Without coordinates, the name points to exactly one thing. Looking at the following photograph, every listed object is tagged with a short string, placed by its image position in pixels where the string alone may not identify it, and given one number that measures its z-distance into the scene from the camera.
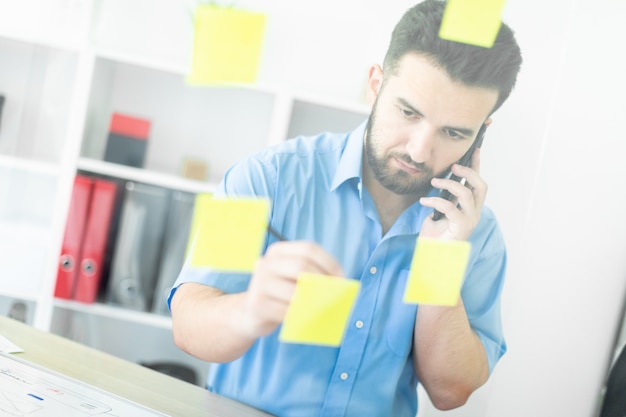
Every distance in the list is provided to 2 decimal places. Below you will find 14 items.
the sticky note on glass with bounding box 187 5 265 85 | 0.71
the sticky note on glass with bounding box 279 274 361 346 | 0.67
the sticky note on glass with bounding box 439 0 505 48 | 0.74
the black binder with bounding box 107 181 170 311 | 1.28
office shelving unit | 1.23
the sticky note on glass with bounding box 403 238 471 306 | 0.79
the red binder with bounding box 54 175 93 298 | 1.39
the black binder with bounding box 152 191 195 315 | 1.26
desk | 0.77
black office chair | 0.92
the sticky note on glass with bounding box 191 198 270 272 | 0.70
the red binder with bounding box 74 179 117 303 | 1.36
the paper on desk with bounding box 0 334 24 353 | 0.83
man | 0.77
